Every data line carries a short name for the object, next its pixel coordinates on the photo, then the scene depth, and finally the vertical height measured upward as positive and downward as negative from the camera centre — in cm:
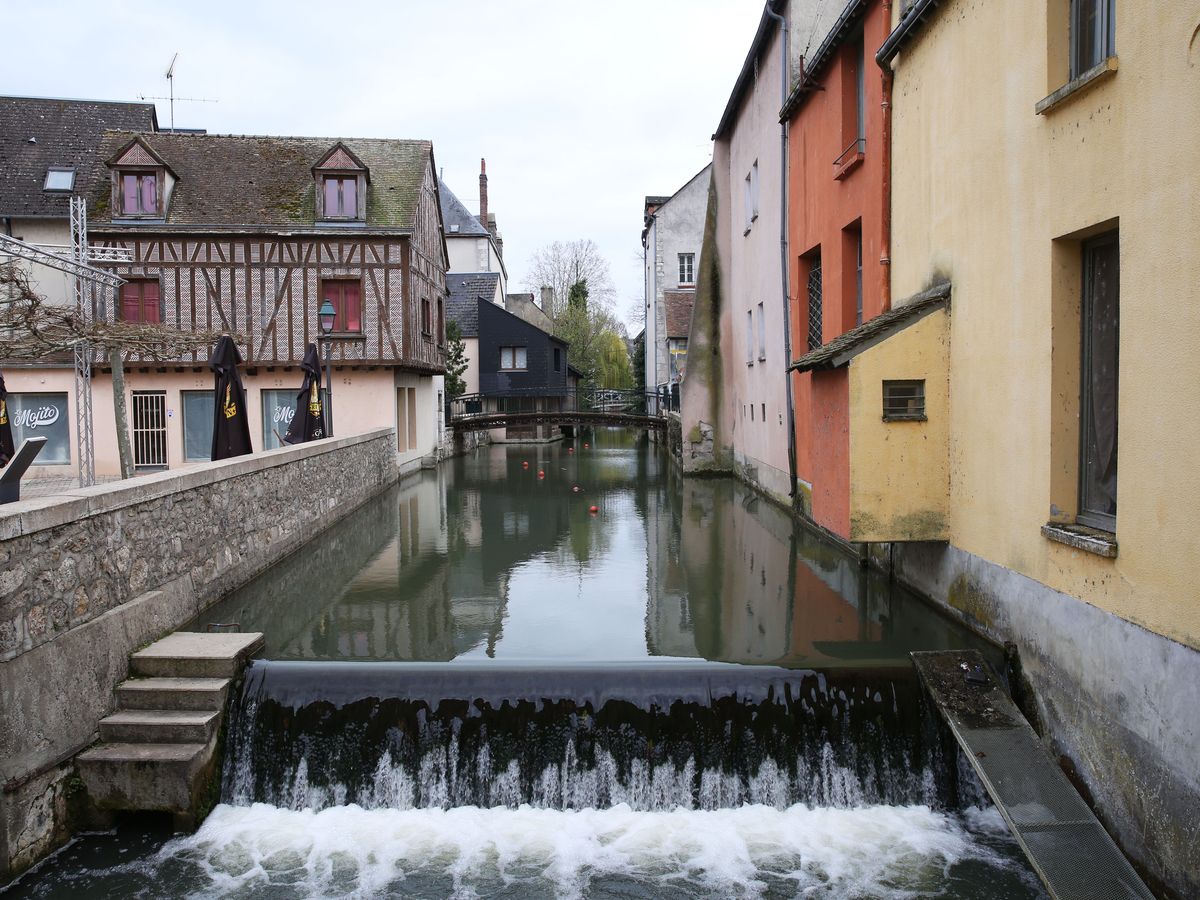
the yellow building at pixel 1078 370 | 462 +23
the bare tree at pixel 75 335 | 1287 +140
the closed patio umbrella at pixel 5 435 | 1241 -14
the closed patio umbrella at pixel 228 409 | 1217 +15
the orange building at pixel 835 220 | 863 +242
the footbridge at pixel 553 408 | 3111 +30
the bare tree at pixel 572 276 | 6838 +1000
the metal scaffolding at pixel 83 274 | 1188 +220
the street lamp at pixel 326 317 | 1661 +178
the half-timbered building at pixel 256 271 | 2233 +349
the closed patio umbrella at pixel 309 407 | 1606 +21
